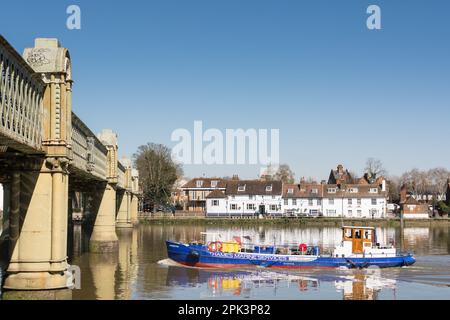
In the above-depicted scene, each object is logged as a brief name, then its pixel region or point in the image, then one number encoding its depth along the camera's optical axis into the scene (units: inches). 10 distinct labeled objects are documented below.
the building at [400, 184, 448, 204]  6791.3
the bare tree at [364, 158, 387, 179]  6307.6
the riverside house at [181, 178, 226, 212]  5517.7
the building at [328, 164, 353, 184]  5895.2
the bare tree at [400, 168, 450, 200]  7135.8
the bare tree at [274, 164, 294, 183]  7116.6
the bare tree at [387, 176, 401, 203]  6565.5
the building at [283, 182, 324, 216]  5014.8
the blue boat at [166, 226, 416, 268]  1844.2
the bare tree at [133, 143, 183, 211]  4891.7
